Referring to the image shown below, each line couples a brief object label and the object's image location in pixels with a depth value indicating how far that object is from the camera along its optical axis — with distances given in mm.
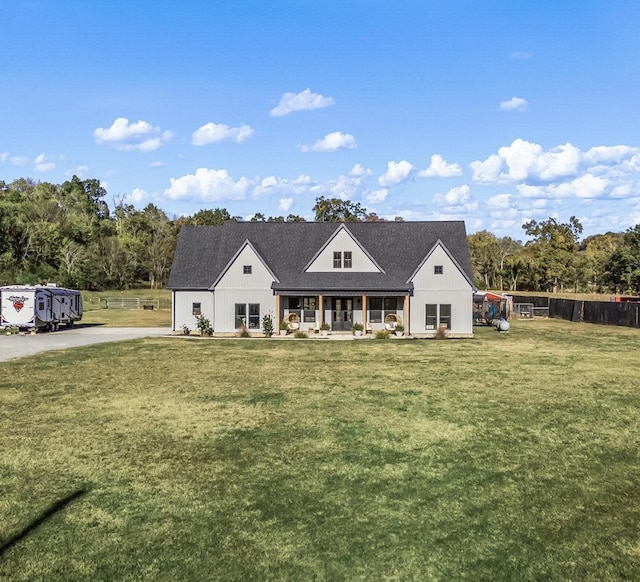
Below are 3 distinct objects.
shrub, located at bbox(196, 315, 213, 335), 36062
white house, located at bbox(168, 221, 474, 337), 36531
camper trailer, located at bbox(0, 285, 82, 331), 35562
